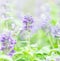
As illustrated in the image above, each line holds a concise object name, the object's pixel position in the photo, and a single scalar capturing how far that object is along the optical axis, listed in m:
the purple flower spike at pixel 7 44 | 0.56
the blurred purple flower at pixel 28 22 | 0.62
